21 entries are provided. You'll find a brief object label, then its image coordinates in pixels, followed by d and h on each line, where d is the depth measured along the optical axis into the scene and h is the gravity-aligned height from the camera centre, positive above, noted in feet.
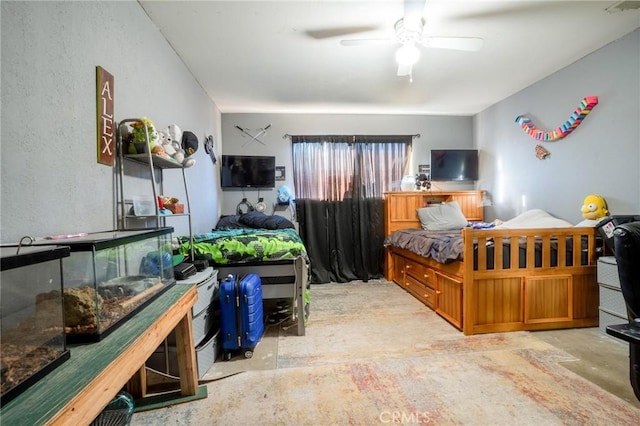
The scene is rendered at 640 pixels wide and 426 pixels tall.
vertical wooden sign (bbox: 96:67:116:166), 4.64 +1.63
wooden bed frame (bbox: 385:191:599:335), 7.48 -2.29
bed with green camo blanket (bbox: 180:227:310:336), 7.23 -1.41
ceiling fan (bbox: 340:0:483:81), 6.11 +3.93
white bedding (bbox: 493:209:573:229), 9.21 -0.60
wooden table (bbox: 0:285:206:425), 1.84 -1.35
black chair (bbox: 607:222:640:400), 3.51 -0.98
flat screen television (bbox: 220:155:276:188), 12.87 +1.78
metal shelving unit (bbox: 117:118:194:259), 5.11 +0.94
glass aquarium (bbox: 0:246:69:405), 2.07 -0.90
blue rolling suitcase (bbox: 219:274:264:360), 6.41 -2.51
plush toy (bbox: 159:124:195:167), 5.96 +1.46
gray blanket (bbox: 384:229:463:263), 7.91 -1.28
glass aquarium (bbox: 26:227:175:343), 2.89 -0.91
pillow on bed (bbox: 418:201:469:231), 12.04 -0.52
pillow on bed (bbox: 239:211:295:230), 11.31 -0.53
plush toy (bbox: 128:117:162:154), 5.19 +1.39
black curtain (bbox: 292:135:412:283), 13.24 +0.21
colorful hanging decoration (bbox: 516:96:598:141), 8.45 +2.77
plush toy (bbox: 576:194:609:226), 8.00 -0.20
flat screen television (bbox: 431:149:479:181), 13.67 +2.08
